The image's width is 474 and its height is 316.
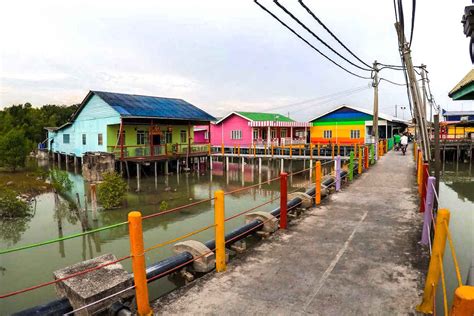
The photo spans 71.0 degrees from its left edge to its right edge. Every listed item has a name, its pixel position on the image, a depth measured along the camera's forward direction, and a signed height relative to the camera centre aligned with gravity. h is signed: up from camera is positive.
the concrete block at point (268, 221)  6.42 -1.53
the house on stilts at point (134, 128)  21.97 +1.26
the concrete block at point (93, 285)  3.52 -1.57
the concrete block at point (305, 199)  8.41 -1.48
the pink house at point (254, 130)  31.80 +1.27
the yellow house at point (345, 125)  31.28 +1.52
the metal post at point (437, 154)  6.71 -0.32
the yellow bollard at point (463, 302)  1.83 -0.91
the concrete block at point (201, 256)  4.95 -1.70
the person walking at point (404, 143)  23.52 -0.23
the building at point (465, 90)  5.60 +0.88
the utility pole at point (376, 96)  22.91 +3.08
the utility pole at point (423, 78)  20.83 +3.90
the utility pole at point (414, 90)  9.39 +1.44
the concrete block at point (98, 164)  20.39 -1.22
